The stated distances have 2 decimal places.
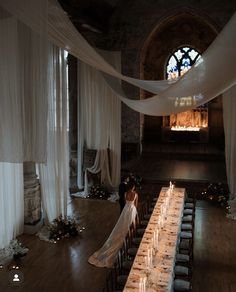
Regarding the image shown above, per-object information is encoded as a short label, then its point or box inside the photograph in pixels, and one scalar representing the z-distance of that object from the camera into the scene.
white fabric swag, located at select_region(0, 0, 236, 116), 3.66
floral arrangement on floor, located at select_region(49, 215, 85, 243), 6.48
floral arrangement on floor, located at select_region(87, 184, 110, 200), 9.11
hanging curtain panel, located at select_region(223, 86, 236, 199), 8.35
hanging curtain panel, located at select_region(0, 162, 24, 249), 5.90
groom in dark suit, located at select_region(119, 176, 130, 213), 6.83
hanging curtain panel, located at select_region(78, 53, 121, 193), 9.16
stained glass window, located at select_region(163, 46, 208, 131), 12.66
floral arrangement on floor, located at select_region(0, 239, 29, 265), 5.63
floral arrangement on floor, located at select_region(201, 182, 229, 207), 8.40
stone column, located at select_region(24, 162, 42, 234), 6.68
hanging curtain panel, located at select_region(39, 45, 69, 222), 6.63
